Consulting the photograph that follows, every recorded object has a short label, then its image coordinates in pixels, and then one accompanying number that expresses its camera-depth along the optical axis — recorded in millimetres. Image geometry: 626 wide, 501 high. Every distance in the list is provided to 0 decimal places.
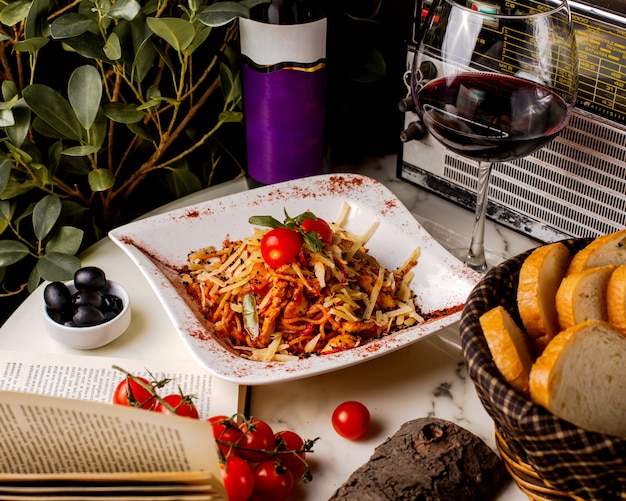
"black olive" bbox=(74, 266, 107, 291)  900
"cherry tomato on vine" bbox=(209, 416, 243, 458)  782
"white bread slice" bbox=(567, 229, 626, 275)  766
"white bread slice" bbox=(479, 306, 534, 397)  714
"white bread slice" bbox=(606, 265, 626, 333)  732
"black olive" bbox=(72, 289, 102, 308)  892
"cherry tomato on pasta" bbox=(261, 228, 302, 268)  874
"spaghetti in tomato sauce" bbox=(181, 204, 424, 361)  874
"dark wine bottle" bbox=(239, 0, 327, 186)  948
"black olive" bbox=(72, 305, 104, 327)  884
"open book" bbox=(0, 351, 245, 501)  687
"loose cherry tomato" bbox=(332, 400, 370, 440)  822
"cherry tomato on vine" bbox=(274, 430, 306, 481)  796
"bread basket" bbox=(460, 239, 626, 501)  679
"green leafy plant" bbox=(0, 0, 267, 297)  928
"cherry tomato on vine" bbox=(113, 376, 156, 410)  820
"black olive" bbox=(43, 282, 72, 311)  888
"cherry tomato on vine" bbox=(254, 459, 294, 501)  780
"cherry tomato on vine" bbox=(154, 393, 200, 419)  806
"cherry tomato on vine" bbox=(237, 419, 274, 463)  789
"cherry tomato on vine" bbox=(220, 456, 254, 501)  762
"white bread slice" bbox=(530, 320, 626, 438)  695
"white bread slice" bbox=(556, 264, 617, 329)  736
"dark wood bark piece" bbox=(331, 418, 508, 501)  755
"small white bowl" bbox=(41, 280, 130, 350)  882
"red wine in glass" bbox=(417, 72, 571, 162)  845
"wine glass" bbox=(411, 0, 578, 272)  845
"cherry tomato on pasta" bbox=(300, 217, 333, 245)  909
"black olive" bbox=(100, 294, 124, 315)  906
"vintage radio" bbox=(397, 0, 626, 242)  871
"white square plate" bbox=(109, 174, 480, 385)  829
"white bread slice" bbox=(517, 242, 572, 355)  745
